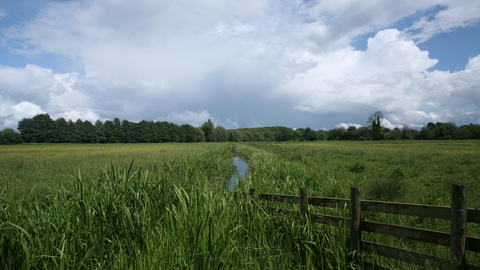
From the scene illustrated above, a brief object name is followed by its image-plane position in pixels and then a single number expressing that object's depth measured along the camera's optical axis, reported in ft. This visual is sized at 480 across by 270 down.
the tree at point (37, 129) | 211.82
